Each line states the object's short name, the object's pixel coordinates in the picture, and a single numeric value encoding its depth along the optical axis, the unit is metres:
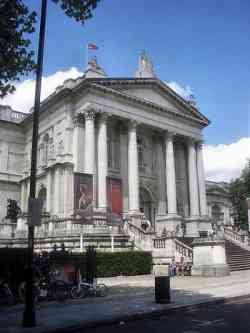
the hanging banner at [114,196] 31.45
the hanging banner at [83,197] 26.86
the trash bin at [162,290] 12.87
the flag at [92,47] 40.83
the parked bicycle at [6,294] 13.49
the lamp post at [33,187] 9.63
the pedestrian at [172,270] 24.14
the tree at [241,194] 56.72
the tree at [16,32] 13.19
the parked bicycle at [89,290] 14.91
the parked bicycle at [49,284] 14.31
